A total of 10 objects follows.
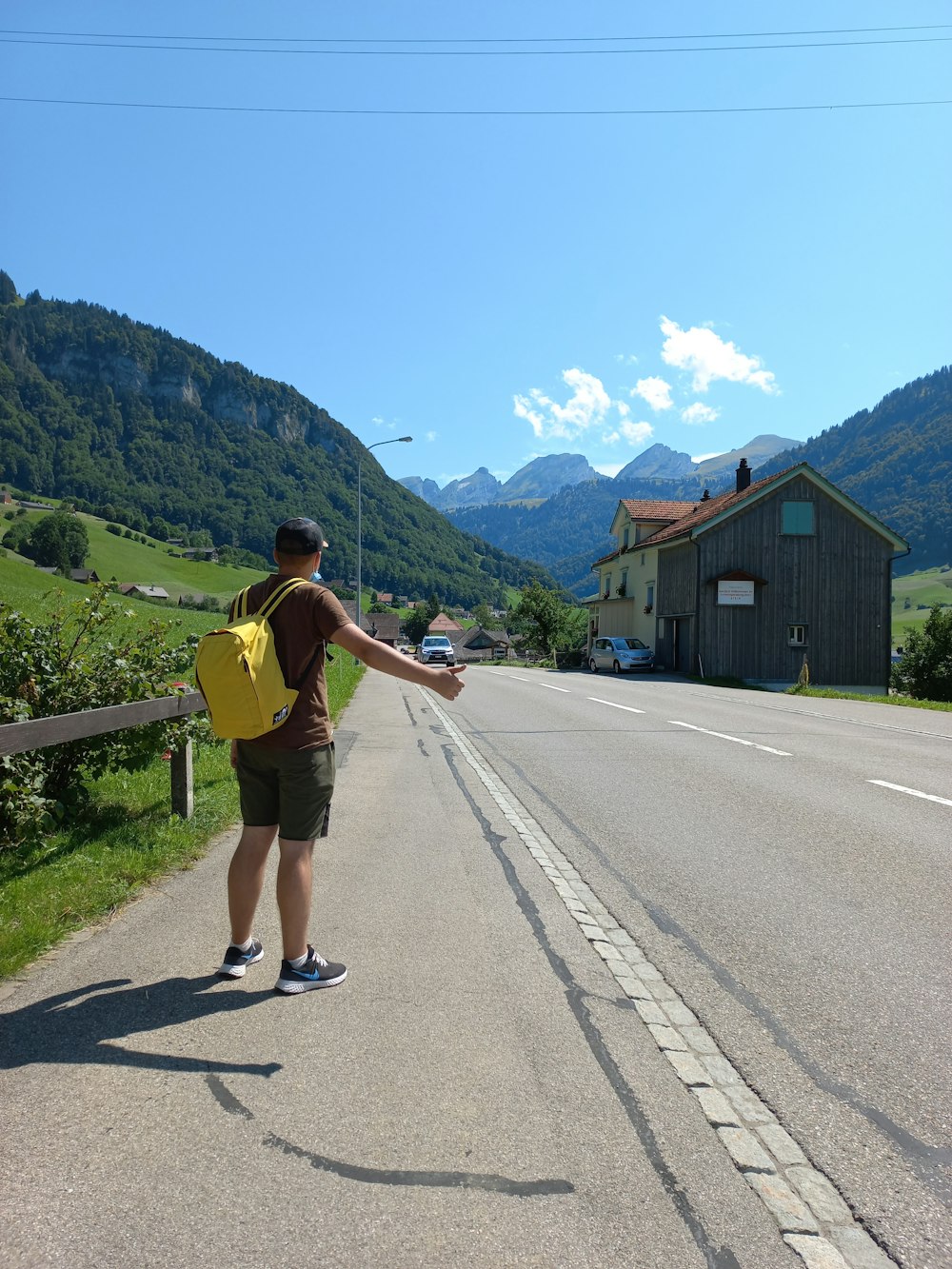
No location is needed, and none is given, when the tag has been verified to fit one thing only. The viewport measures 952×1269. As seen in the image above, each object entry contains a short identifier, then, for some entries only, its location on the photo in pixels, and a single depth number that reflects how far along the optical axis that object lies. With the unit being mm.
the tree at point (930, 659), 34125
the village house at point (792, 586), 36188
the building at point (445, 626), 153375
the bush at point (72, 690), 5043
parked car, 39531
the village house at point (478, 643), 146625
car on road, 52688
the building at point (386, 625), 135175
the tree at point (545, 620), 67375
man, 3602
